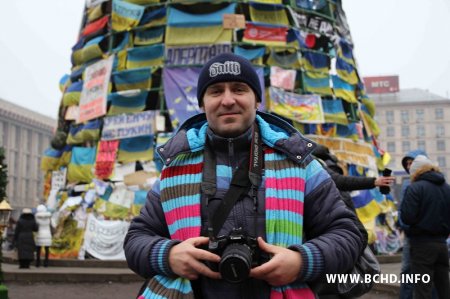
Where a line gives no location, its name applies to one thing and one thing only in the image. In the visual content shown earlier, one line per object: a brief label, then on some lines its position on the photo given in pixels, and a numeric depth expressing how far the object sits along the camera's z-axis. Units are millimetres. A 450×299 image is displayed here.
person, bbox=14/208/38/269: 13148
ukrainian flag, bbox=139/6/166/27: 17641
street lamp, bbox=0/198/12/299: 7277
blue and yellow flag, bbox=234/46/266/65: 17094
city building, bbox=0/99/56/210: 71375
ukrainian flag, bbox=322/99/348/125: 18000
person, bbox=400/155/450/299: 5316
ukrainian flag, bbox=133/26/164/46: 17655
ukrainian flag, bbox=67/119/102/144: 18141
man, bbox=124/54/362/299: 1989
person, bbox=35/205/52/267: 13852
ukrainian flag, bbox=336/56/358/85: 19500
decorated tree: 16406
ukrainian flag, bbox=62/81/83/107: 19562
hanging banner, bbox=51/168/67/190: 19359
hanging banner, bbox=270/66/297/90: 17094
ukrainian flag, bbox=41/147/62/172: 20250
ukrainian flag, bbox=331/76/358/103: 18750
